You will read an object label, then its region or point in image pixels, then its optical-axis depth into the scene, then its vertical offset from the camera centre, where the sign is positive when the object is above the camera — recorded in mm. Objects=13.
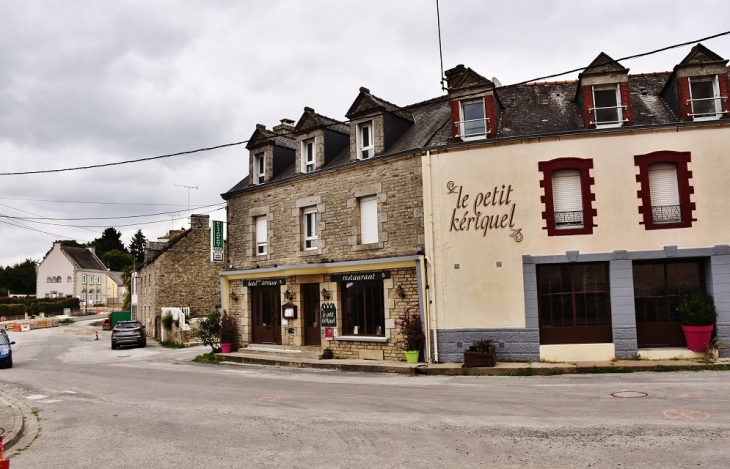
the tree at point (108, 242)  105688 +10848
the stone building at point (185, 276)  32156 +1123
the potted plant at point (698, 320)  14104 -1102
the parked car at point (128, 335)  28766 -2103
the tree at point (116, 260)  97556 +6628
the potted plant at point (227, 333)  21578 -1652
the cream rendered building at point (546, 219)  14797 +1876
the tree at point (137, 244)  109725 +10745
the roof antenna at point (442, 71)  16469 +7476
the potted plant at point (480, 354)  14469 -1884
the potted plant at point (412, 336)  16078 -1470
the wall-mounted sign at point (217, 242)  22609 +2156
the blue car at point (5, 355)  20906 -2150
